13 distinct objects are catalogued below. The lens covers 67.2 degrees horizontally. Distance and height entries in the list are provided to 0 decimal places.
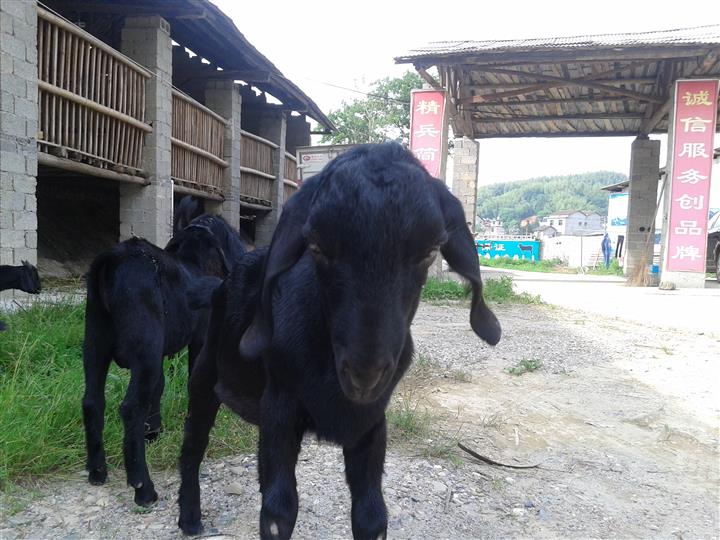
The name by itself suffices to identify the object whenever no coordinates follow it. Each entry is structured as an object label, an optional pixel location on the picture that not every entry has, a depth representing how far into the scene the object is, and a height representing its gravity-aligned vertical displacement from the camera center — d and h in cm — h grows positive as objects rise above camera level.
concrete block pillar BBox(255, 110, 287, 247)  1520 +256
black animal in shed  412 -42
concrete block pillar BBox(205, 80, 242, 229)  1189 +222
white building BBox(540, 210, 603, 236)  9238 +437
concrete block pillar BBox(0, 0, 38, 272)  559 +98
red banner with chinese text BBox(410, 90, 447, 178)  1227 +259
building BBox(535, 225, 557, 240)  7344 +193
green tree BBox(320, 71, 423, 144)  2877 +702
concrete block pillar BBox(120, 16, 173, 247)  859 +159
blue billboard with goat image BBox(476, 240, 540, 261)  3409 -38
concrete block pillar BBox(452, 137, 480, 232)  1445 +192
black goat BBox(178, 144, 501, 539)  139 -23
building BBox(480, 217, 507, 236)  8870 +315
